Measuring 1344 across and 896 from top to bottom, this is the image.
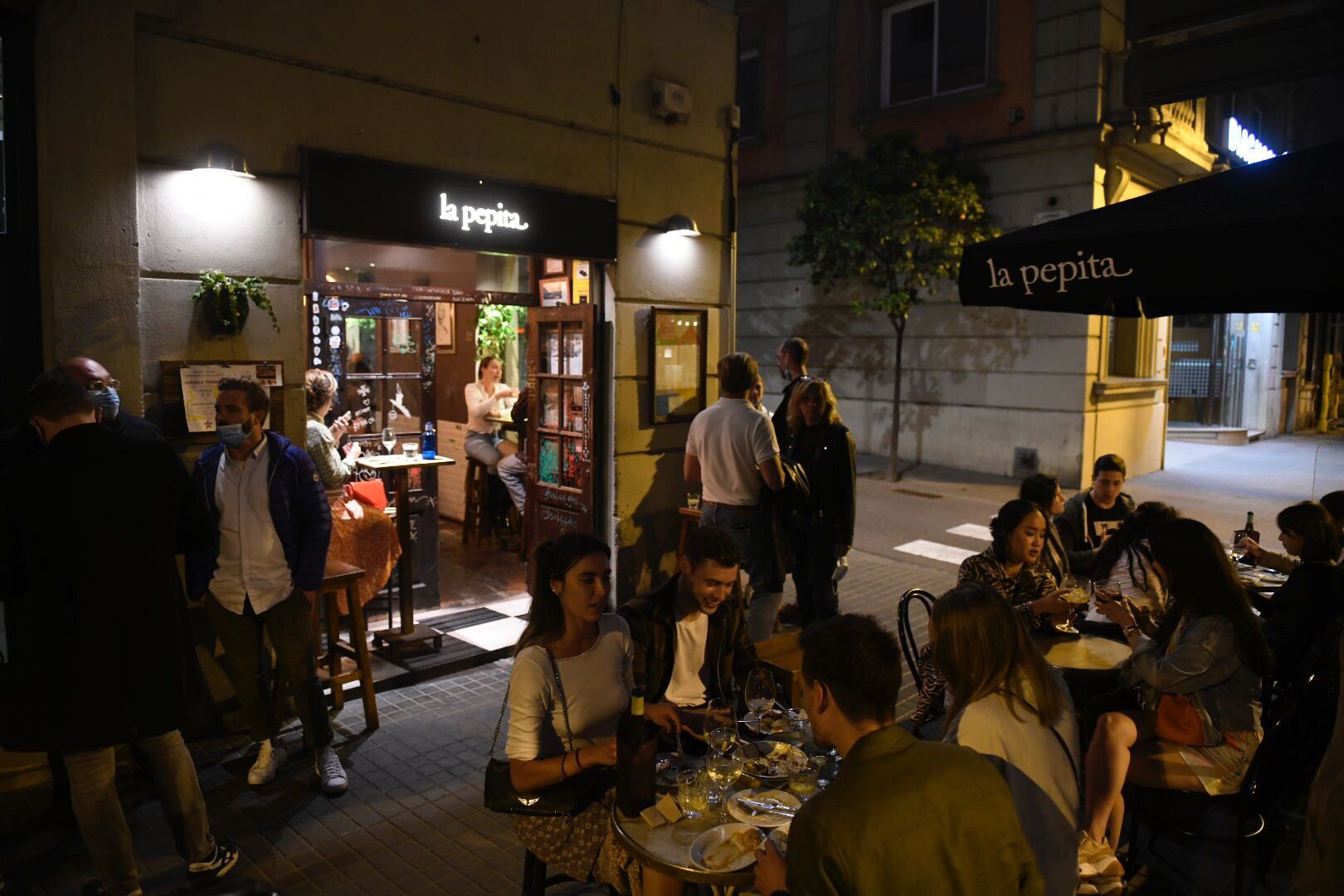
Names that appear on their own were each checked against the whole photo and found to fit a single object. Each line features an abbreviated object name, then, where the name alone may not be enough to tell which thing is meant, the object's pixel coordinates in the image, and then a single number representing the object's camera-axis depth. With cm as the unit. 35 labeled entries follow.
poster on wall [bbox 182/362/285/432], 511
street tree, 1345
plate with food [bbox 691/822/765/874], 250
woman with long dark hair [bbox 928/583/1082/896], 264
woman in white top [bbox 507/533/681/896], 298
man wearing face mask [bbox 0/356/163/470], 411
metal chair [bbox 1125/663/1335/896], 364
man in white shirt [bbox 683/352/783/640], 641
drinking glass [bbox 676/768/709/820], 273
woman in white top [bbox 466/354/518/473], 972
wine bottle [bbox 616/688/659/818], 270
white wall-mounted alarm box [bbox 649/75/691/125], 749
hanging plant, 517
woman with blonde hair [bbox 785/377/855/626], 666
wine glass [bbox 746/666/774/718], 334
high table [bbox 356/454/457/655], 655
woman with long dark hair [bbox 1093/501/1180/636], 479
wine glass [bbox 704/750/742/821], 283
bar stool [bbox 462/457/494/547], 977
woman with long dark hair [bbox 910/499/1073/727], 453
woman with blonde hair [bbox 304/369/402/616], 619
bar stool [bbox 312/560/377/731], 535
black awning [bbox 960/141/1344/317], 348
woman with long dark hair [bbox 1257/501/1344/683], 413
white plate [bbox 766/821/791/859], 249
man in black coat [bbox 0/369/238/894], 356
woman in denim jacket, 366
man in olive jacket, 195
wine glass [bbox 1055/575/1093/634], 442
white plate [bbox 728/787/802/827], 267
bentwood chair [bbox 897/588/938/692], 479
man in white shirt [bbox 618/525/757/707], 359
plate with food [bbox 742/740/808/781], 294
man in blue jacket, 471
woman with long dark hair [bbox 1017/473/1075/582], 500
